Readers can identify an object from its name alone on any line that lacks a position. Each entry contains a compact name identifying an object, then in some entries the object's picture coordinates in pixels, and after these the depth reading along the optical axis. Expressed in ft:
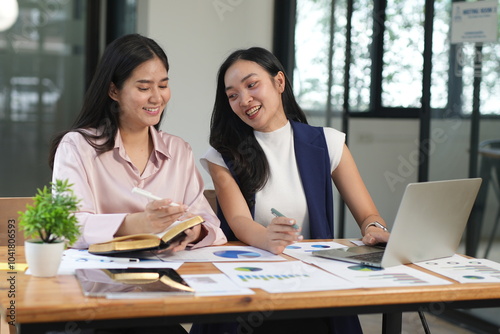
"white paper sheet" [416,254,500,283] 7.62
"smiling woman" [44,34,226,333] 8.91
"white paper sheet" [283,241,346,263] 8.22
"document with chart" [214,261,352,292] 7.02
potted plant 7.05
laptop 7.61
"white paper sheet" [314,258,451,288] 7.26
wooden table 6.34
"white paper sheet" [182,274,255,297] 6.75
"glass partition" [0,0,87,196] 18.15
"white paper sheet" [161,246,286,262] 8.01
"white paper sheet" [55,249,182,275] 7.53
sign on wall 14.16
